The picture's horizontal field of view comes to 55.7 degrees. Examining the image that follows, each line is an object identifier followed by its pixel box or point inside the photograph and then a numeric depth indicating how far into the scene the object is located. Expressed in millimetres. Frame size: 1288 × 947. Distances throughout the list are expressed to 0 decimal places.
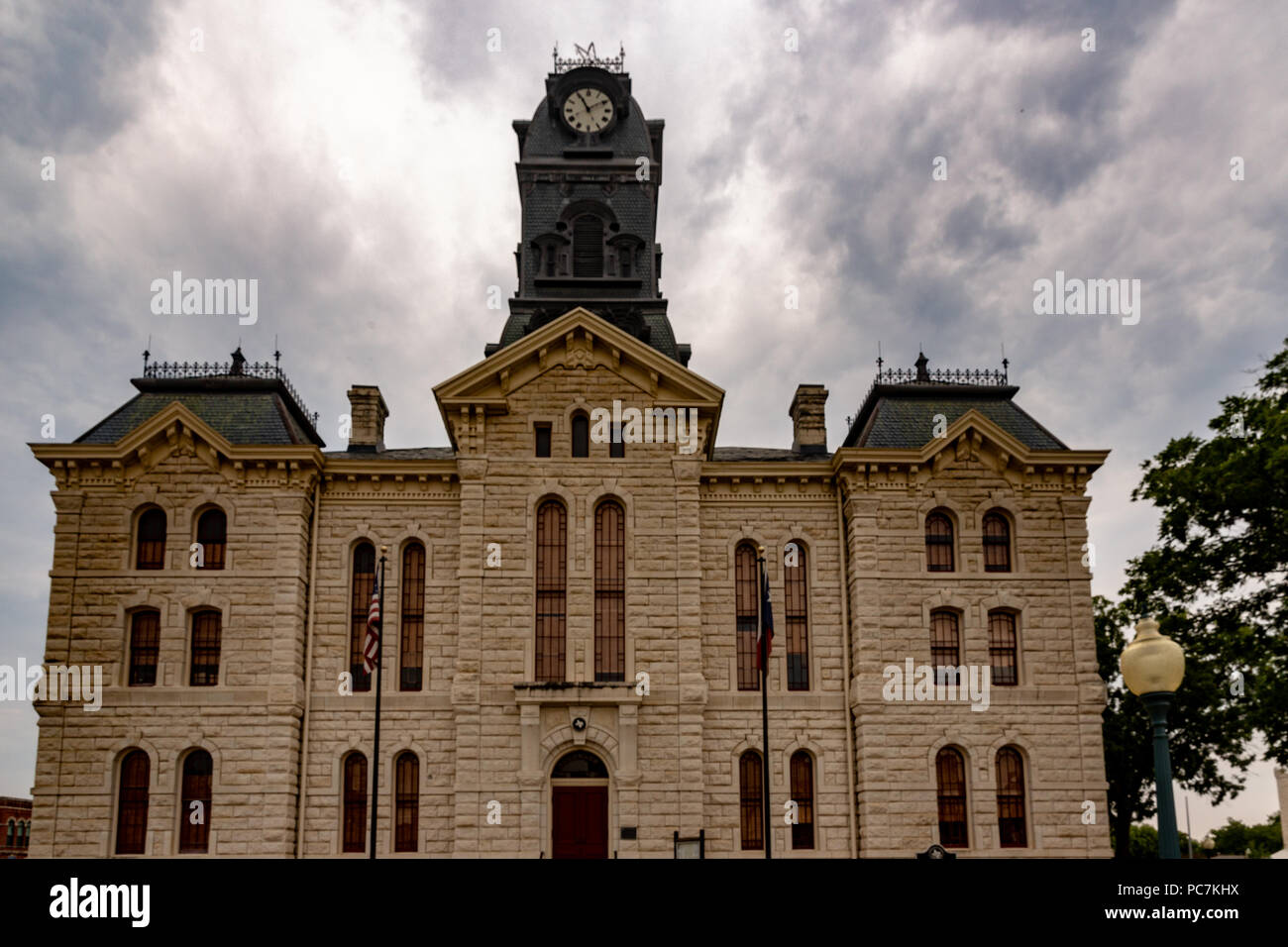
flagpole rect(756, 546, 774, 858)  27297
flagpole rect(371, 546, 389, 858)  27656
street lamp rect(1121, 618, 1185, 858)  12586
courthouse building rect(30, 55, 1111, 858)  32125
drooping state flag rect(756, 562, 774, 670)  28578
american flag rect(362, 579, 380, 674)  28781
